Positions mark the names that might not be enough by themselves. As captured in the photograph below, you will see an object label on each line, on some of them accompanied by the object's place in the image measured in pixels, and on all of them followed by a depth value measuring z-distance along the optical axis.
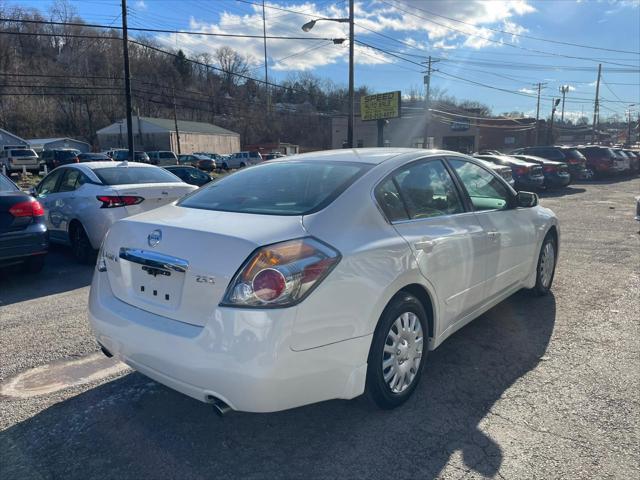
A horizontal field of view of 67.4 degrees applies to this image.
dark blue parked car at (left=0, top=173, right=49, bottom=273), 5.38
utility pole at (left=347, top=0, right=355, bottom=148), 20.66
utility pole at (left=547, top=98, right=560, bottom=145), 66.75
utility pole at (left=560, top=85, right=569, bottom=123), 73.31
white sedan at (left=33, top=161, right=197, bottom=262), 6.49
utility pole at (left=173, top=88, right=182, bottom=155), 59.19
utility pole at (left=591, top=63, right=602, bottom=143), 72.19
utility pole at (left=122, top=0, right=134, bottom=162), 20.28
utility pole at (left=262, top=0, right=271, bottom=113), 64.29
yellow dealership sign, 28.45
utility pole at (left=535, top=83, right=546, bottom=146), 68.50
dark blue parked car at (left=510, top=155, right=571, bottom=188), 18.52
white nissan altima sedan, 2.25
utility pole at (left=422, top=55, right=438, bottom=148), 47.16
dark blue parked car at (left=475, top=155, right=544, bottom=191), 17.11
